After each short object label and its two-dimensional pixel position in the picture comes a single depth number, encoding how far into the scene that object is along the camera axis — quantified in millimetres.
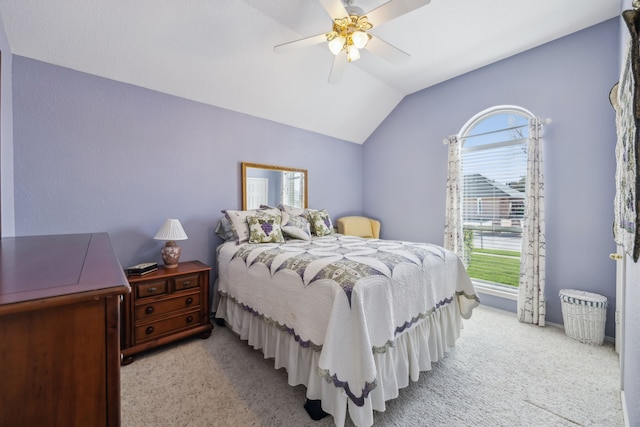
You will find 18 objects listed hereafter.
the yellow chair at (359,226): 4070
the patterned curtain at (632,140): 776
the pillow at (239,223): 2645
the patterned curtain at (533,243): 2674
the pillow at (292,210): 3156
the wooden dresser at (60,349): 525
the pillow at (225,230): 2791
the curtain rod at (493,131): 2715
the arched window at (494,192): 3059
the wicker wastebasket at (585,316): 2264
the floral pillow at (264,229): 2623
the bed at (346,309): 1301
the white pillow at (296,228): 2879
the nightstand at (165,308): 2016
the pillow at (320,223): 3169
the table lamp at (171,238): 2301
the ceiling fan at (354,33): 1760
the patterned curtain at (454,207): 3371
